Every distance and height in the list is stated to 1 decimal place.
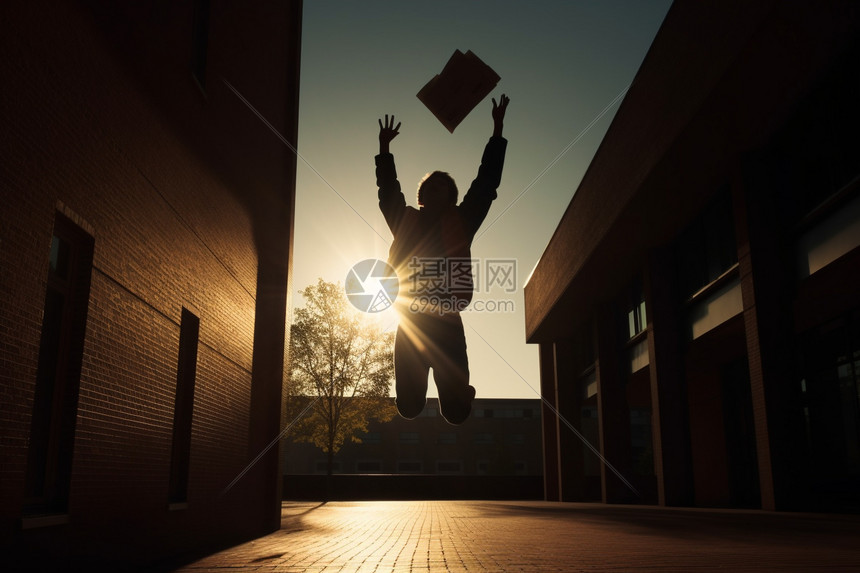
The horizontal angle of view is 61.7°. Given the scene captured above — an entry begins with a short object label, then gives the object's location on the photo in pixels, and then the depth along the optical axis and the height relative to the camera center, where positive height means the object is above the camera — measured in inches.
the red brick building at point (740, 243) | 485.4 +190.3
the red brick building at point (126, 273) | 207.0 +67.4
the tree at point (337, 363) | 1239.5 +147.7
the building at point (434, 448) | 2356.1 +11.3
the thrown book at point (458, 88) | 210.1 +104.2
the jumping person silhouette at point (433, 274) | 208.5 +49.8
